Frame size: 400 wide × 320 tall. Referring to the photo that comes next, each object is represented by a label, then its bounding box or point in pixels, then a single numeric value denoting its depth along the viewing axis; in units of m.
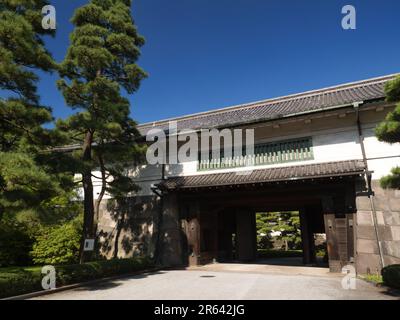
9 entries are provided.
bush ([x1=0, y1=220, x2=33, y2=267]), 13.72
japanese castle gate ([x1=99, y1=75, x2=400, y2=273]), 11.16
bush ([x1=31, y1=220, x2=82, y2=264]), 13.31
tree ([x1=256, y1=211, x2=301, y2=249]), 28.53
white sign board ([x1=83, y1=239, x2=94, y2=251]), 10.53
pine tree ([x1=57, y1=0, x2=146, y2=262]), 10.77
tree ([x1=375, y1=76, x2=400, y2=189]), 7.02
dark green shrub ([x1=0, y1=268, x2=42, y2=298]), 7.46
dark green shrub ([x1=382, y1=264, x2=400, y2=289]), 7.84
